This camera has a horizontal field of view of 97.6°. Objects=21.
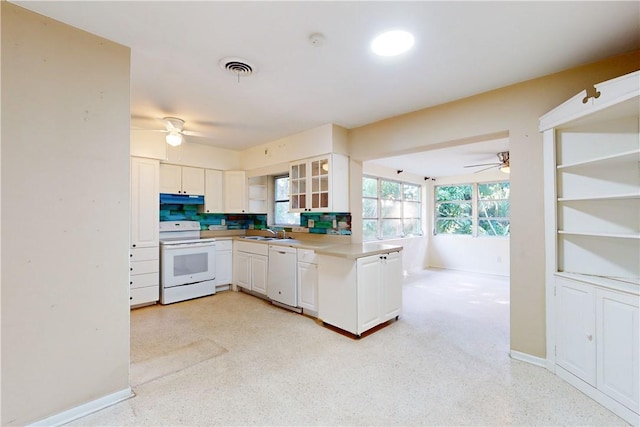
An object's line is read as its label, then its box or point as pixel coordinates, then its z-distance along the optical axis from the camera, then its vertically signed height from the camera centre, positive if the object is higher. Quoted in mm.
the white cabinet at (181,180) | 4156 +556
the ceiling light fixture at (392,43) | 1785 +1145
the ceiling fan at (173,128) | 3318 +1064
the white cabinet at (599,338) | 1700 -837
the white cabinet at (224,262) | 4582 -773
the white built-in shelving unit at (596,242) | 1743 -209
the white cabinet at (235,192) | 4844 +406
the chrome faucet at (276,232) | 4695 -292
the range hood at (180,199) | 4168 +253
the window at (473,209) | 6082 +131
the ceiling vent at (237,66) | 2094 +1159
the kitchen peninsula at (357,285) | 2852 -764
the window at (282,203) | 4965 +221
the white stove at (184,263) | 3953 -700
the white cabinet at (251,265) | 4125 -784
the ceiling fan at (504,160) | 4375 +855
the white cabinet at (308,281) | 3385 -814
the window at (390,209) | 5695 +141
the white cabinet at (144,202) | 3721 +184
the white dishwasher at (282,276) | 3631 -818
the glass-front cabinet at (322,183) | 3604 +440
